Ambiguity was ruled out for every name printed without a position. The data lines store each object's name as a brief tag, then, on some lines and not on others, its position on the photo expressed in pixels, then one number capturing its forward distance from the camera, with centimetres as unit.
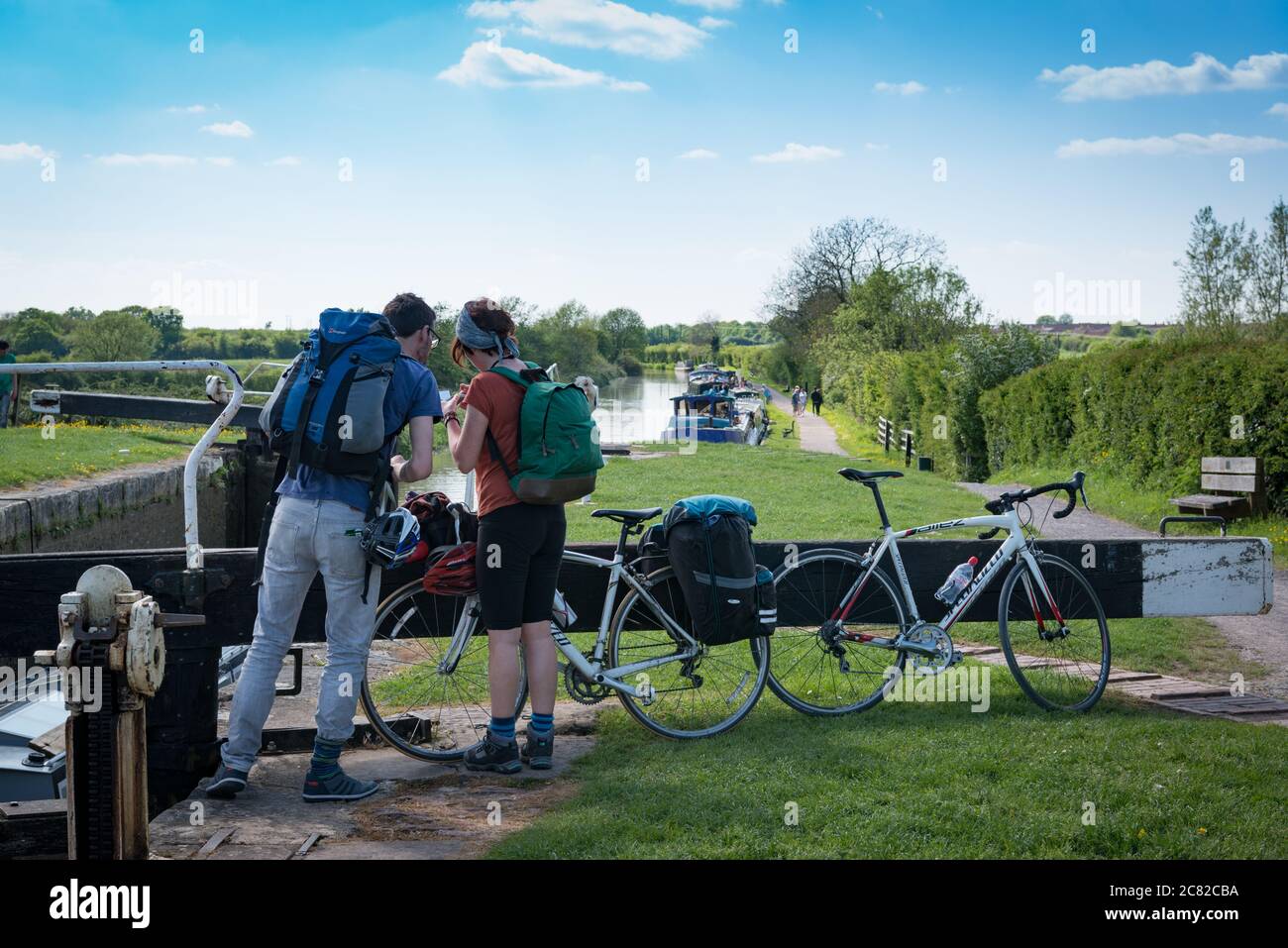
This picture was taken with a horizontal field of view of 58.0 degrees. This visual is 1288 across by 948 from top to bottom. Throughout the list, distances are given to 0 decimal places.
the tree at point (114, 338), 3338
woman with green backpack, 475
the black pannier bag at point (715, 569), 523
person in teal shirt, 1711
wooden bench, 1493
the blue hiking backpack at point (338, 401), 445
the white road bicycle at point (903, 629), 582
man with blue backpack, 448
